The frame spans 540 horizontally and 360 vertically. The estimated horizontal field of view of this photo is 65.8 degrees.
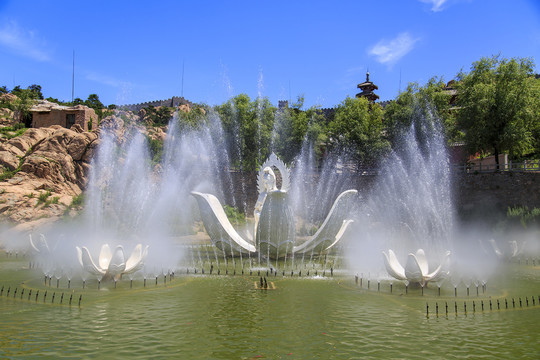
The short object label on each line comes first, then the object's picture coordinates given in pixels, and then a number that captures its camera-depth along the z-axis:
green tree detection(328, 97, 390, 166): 32.91
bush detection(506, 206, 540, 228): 20.25
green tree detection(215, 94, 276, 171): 35.34
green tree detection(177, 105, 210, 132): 37.34
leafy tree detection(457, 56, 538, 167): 25.97
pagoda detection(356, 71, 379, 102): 56.16
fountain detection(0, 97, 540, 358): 6.06
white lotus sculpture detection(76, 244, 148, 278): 9.70
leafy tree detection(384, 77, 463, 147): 30.20
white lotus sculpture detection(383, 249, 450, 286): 9.45
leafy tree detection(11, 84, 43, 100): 43.75
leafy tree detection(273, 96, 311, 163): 35.28
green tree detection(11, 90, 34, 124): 40.31
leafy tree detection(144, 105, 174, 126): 51.94
